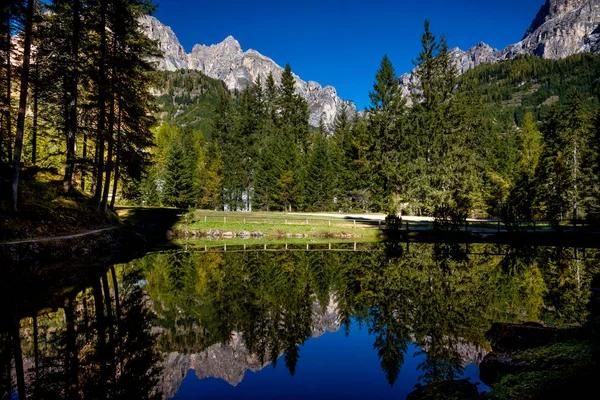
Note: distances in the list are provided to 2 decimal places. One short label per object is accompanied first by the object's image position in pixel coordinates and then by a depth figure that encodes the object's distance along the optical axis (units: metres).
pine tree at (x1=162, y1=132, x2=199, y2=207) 57.06
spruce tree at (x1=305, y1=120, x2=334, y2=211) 62.50
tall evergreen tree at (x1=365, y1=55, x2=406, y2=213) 49.62
